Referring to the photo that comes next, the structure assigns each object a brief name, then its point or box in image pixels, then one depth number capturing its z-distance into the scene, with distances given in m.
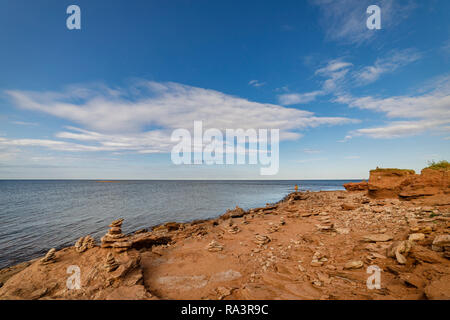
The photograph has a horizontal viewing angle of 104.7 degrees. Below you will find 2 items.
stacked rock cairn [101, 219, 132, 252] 7.76
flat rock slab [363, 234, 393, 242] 7.65
